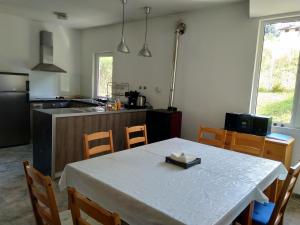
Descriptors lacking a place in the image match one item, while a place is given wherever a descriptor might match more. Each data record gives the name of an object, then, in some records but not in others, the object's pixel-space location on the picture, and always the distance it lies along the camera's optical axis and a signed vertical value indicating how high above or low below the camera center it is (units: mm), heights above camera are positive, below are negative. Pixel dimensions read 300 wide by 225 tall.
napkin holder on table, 1781 -543
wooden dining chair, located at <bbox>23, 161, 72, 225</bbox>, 1186 -629
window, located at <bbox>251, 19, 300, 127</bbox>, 2982 +297
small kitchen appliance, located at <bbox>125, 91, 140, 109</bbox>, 4359 -211
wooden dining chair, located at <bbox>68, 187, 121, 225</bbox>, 903 -523
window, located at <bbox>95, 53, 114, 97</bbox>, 5238 +297
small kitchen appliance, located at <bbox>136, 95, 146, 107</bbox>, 4332 -240
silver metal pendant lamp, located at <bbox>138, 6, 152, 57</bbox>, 3438 +518
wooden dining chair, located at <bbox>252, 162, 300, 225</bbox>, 1466 -810
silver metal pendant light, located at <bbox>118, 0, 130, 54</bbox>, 3229 +537
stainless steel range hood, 4895 +609
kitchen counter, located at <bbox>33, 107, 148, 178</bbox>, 2994 -644
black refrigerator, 4090 -504
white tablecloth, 1188 -590
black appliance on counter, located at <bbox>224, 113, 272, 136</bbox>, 2854 -374
